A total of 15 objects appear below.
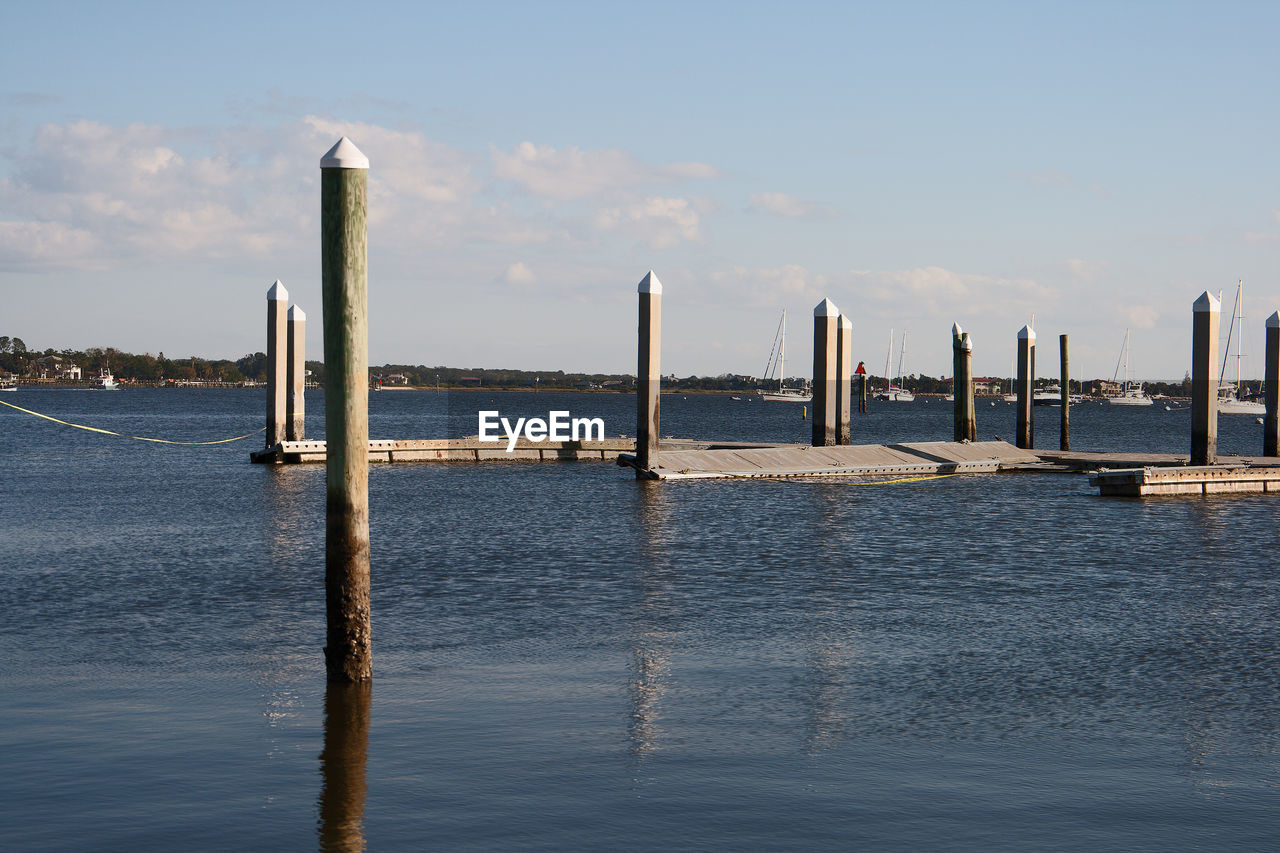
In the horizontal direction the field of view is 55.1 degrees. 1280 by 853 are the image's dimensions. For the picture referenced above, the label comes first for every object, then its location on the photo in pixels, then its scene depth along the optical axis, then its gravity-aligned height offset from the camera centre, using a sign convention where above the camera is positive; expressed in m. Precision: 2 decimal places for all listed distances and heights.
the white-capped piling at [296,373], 41.47 +1.09
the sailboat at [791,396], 169.00 +1.93
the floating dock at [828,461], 37.09 -1.66
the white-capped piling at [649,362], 34.31 +1.31
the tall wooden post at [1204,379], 34.00 +0.98
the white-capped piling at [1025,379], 45.84 +1.24
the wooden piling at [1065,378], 50.69 +1.45
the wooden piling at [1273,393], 41.44 +0.76
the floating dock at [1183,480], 33.56 -1.86
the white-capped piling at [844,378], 39.62 +1.07
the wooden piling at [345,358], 11.50 +0.44
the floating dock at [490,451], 44.56 -1.63
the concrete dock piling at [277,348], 41.03 +1.89
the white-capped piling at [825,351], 38.50 +1.86
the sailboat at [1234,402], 139.50 +1.45
